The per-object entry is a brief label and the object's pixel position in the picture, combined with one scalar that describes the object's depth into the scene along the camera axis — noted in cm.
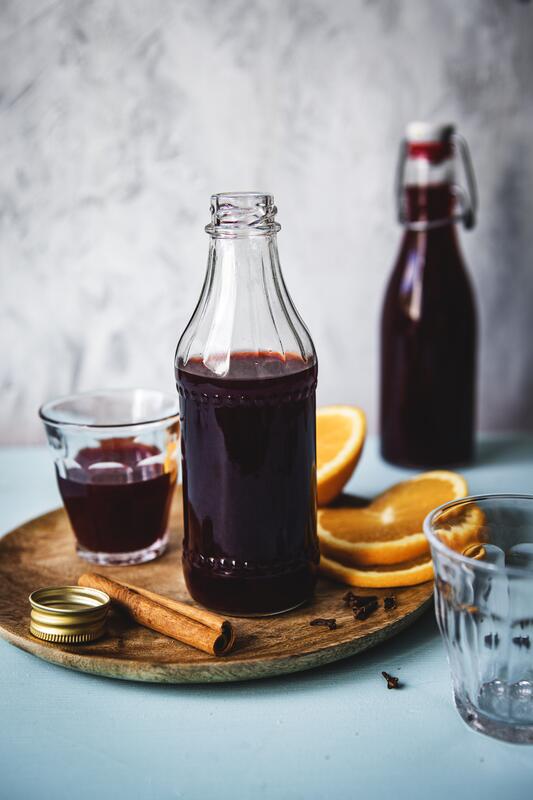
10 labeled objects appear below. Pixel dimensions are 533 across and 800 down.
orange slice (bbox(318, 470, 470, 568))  99
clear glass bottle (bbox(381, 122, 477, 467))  137
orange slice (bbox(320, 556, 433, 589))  96
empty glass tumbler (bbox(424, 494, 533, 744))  73
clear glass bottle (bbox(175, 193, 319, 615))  88
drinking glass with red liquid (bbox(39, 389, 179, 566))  105
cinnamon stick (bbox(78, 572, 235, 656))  84
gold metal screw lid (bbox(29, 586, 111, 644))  85
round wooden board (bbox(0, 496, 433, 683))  81
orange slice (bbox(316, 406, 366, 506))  113
